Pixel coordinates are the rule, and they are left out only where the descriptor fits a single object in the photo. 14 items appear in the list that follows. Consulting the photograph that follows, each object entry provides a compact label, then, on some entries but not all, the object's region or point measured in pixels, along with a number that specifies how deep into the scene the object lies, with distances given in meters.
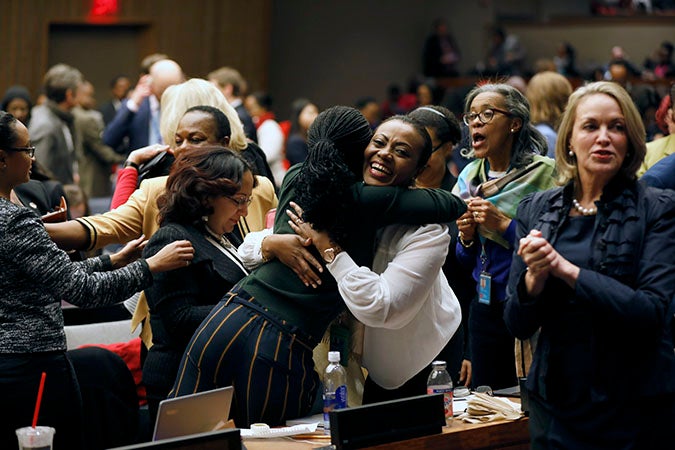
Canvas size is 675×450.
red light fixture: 25.52
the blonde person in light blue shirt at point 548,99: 11.15
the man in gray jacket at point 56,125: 16.22
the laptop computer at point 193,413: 5.52
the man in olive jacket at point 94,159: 19.37
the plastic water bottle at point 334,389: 6.46
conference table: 6.04
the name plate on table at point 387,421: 5.73
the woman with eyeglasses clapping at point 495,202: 7.87
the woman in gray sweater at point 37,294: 6.36
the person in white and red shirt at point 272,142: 19.69
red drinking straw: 5.50
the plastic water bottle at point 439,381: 6.70
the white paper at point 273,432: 6.09
